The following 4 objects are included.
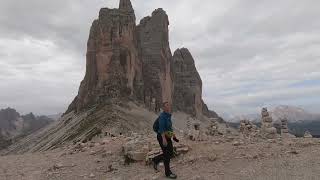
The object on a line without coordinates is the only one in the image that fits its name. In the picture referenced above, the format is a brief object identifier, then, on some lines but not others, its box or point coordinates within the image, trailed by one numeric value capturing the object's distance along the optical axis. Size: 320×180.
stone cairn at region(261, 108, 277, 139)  10.50
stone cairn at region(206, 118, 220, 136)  11.40
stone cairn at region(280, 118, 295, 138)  12.19
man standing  7.13
